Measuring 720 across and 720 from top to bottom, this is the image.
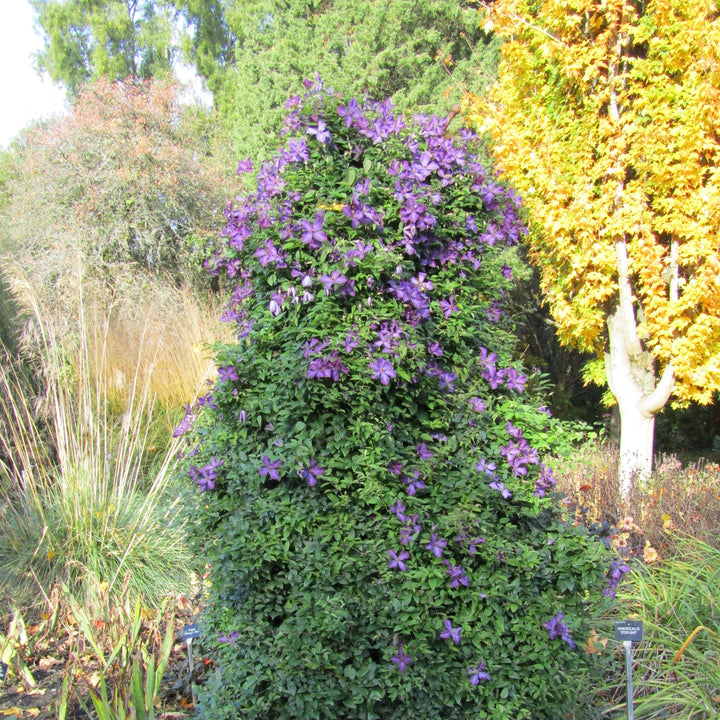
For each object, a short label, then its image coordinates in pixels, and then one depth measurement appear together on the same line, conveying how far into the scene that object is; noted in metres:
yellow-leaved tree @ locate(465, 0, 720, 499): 5.42
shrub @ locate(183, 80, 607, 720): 2.08
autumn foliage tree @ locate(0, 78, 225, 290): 11.10
